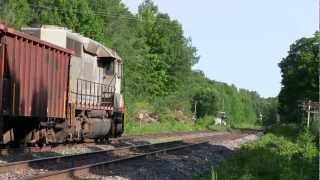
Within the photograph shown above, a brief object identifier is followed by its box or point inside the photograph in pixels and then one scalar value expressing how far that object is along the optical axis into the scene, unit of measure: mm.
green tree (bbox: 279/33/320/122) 79312
